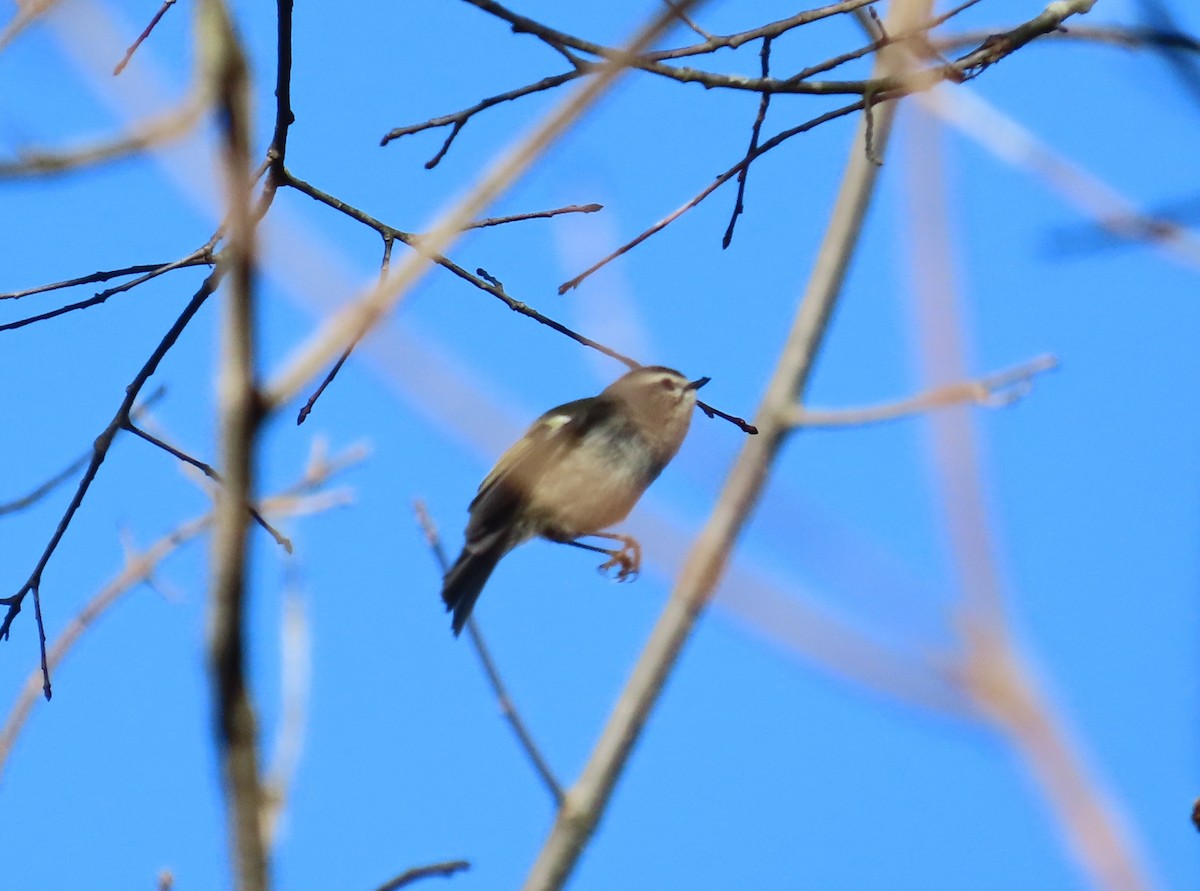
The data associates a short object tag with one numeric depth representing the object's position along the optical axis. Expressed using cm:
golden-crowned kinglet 1031
